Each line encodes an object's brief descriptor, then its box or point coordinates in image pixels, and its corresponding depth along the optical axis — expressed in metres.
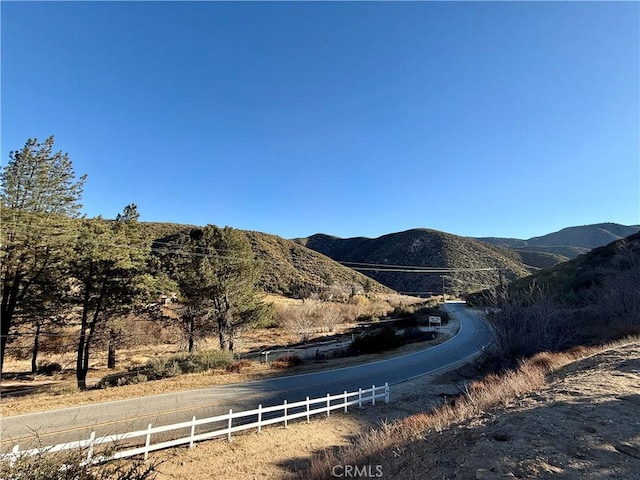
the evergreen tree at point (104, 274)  22.64
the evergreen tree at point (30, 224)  19.95
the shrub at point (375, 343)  30.41
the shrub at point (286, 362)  21.84
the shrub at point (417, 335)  35.50
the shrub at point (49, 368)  29.01
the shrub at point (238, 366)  20.75
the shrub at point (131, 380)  18.67
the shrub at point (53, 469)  3.97
